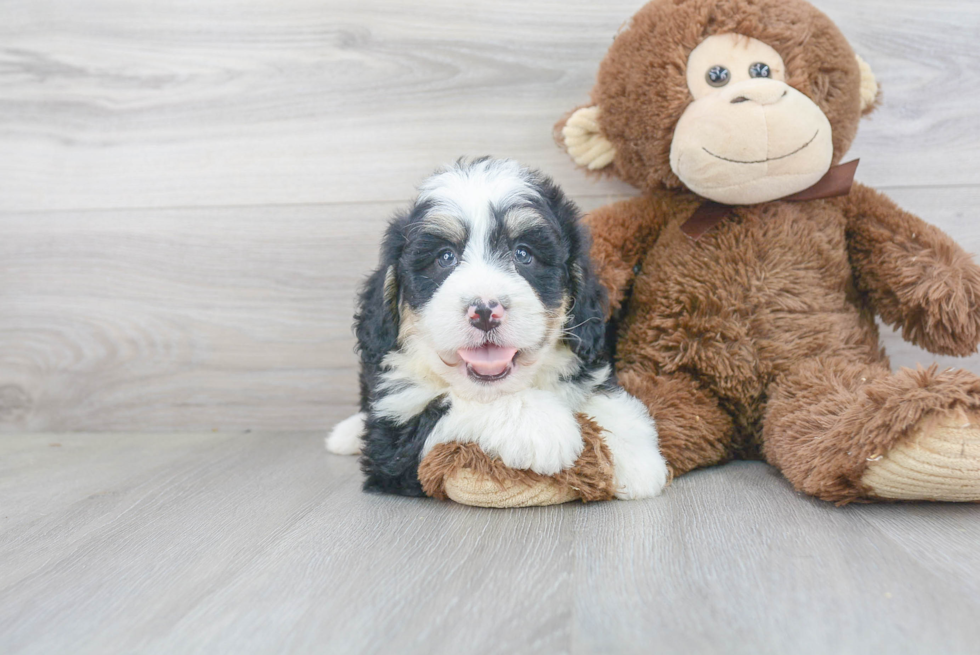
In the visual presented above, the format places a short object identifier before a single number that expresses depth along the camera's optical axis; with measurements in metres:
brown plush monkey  0.63
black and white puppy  0.56
